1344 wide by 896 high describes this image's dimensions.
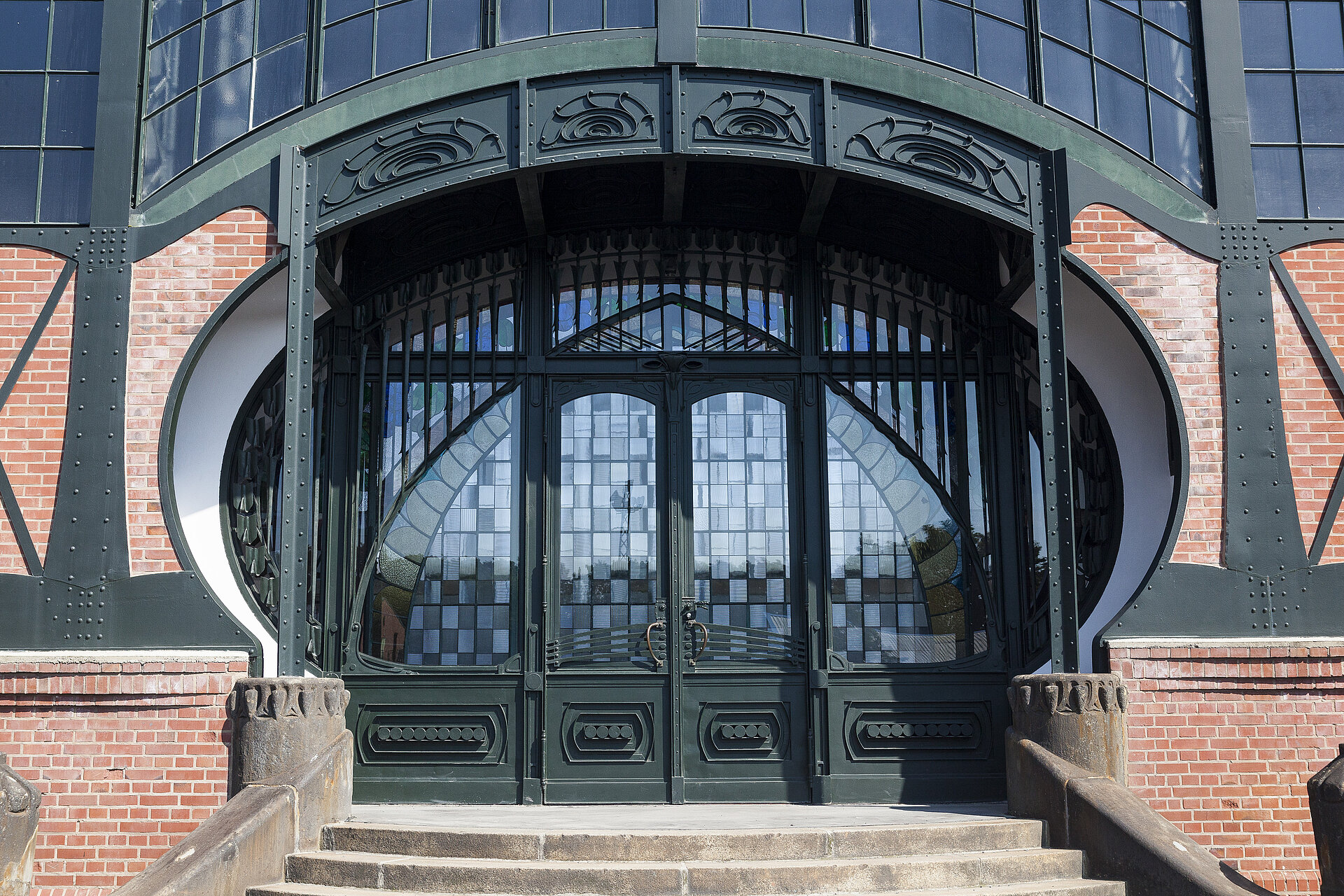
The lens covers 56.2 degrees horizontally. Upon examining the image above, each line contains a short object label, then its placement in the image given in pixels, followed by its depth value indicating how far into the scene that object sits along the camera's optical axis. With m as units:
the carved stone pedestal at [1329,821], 5.12
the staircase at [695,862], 5.59
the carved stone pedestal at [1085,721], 6.38
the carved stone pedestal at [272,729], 6.32
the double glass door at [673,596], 7.78
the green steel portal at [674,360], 7.14
